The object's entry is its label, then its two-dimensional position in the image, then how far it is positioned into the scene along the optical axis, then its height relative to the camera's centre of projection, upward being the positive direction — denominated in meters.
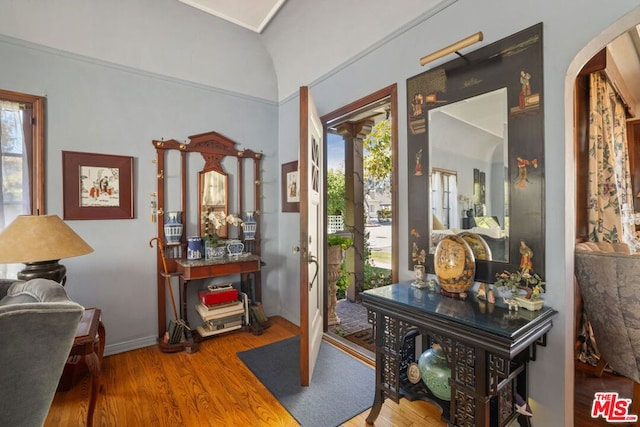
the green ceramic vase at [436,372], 1.56 -0.88
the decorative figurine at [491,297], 1.55 -0.46
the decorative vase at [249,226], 3.33 -0.15
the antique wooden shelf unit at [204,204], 2.88 +0.10
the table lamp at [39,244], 1.72 -0.17
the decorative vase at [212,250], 2.96 -0.37
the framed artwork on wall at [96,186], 2.51 +0.26
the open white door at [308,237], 2.11 -0.19
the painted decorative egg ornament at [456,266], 1.64 -0.32
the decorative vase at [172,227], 2.89 -0.13
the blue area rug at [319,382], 1.88 -1.27
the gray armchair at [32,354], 0.96 -0.48
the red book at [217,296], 2.92 -0.84
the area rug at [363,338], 2.80 -1.28
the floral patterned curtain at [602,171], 2.26 +0.29
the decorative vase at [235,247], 3.09 -0.36
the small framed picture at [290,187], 3.32 +0.29
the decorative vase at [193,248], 2.92 -0.34
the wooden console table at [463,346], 1.29 -0.66
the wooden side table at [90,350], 1.59 -0.74
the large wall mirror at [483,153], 1.56 +0.35
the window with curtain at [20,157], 2.27 +0.46
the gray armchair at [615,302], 1.47 -0.49
